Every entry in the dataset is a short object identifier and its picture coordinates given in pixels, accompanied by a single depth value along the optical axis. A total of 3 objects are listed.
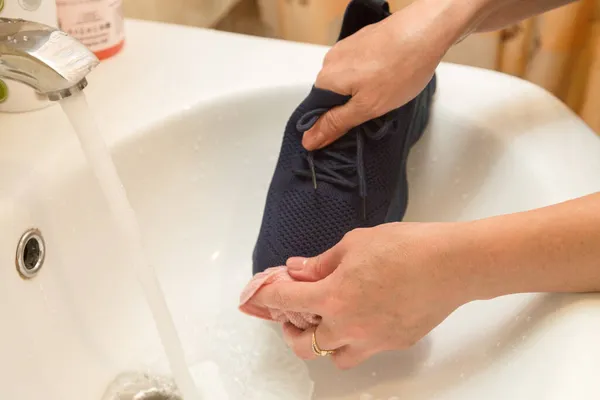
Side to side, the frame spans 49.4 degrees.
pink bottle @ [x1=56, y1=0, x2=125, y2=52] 0.63
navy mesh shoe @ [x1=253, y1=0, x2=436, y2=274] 0.56
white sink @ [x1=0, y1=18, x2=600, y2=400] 0.50
